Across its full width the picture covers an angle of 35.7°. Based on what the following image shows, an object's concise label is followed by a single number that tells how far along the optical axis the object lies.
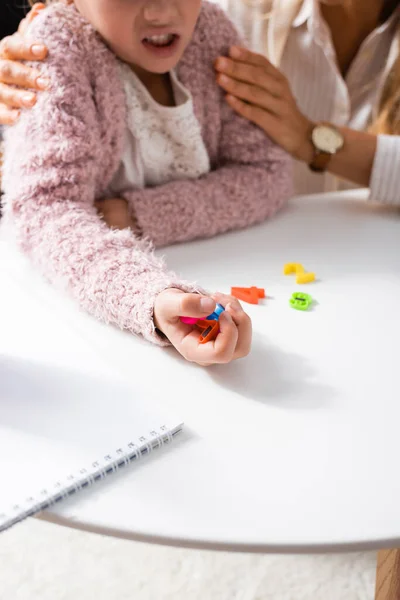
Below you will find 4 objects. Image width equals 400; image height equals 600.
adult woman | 0.88
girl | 0.60
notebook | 0.41
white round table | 0.39
